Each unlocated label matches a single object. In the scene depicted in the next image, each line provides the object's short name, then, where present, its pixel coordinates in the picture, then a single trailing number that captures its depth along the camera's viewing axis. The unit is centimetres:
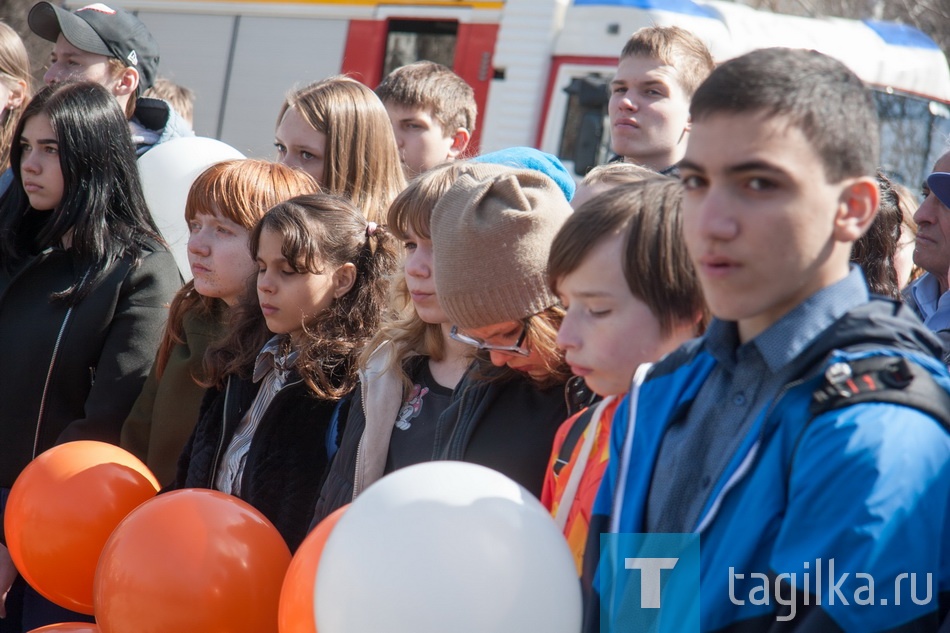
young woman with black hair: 406
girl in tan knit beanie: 272
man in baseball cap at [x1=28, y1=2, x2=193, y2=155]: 539
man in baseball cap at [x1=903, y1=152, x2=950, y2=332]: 364
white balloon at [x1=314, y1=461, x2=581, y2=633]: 189
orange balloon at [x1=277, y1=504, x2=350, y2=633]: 222
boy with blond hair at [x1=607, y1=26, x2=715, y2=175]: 424
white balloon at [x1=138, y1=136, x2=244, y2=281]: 477
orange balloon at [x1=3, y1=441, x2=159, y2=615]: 311
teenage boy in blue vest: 161
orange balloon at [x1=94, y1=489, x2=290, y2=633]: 252
